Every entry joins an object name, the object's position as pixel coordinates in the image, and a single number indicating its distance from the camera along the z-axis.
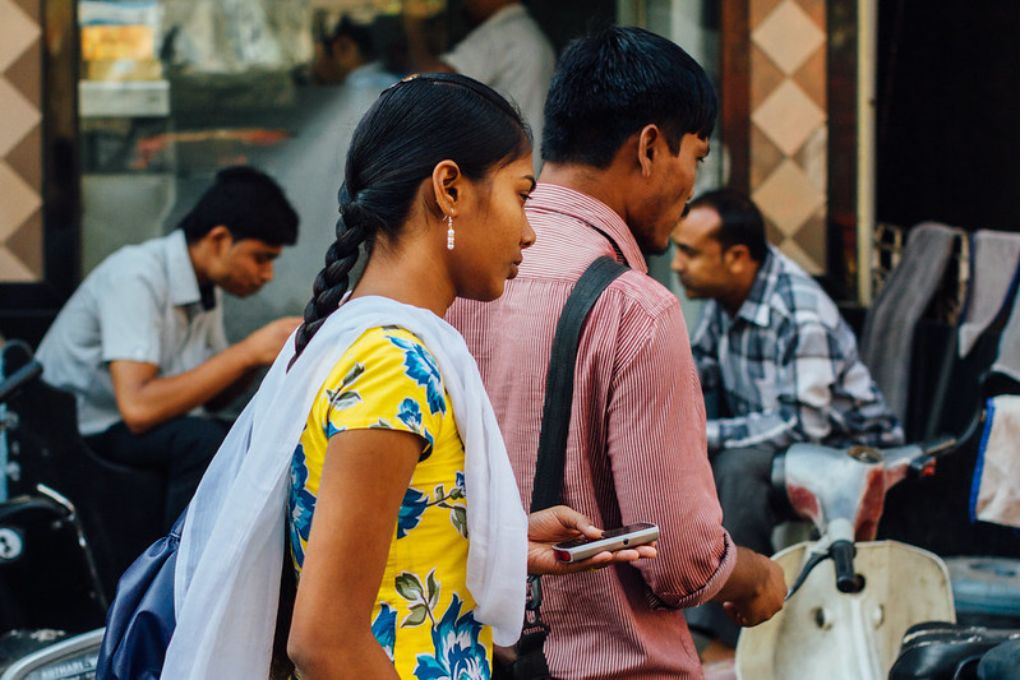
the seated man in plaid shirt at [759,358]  4.32
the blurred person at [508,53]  5.78
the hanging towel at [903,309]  5.09
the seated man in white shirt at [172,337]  4.25
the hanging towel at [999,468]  4.17
